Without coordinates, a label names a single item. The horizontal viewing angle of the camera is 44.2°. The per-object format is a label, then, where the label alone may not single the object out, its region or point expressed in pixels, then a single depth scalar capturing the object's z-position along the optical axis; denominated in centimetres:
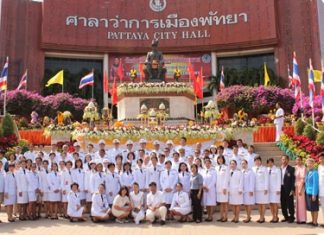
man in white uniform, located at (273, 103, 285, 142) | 1767
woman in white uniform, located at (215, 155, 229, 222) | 949
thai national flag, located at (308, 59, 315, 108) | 1744
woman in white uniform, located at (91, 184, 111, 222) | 919
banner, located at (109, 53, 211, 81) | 3769
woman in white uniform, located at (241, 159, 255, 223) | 940
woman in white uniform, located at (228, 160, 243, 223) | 939
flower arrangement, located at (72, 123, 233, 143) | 1461
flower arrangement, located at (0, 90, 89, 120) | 3059
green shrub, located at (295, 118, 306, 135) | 1604
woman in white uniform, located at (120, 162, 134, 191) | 1002
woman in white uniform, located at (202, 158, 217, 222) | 959
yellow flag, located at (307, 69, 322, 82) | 2498
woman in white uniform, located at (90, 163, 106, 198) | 989
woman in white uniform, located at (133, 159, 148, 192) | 1015
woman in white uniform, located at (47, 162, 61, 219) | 1011
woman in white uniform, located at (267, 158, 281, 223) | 924
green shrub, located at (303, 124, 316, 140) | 1509
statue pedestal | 1958
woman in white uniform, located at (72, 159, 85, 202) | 1019
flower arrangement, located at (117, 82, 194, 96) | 1947
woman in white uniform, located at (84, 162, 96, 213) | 1002
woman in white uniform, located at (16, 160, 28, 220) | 974
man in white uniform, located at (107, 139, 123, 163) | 1211
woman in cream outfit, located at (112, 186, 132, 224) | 912
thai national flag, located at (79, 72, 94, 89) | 2472
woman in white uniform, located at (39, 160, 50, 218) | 1014
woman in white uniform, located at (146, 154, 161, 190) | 1016
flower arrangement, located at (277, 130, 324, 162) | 1374
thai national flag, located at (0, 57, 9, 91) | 1945
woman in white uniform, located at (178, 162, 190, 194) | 964
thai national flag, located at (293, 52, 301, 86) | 1855
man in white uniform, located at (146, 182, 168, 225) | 894
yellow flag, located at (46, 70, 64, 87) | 2881
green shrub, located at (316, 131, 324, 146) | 1365
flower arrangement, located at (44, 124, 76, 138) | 1642
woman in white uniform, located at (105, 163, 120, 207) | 995
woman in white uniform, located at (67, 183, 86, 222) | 942
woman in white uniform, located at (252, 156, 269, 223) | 934
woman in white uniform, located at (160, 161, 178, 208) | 970
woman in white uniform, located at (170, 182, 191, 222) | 918
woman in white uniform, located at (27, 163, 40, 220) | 986
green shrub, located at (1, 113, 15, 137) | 1600
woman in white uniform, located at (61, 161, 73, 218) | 1009
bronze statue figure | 2138
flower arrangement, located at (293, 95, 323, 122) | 2392
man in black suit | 914
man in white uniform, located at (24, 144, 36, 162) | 1275
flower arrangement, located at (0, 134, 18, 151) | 1512
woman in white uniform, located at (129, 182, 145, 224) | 911
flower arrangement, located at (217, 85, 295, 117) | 2934
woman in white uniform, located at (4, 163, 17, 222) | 973
